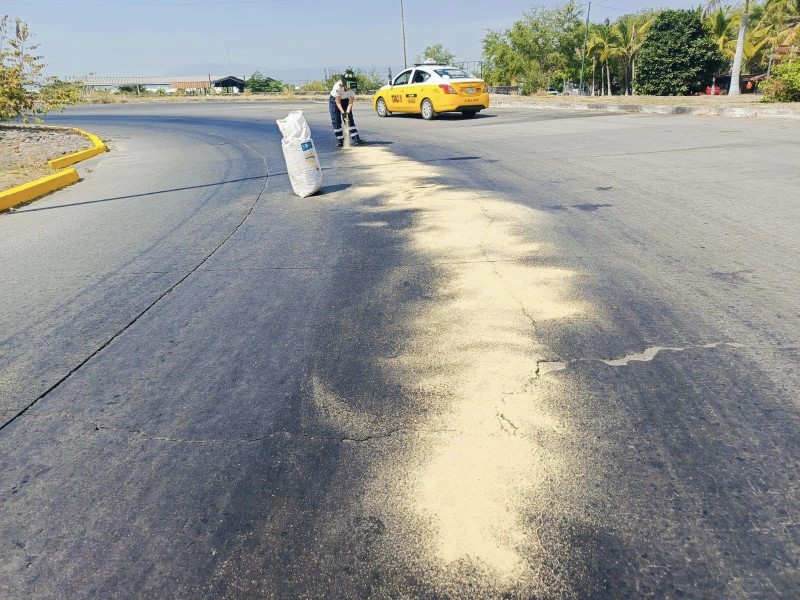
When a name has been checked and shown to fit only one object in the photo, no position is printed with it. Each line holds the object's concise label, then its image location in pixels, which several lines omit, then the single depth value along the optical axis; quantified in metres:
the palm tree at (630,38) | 54.06
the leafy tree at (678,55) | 37.84
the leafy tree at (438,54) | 72.31
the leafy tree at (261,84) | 68.69
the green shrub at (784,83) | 19.56
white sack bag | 7.91
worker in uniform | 12.67
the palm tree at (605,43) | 53.69
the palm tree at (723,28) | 45.52
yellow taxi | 18.48
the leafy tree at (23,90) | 16.16
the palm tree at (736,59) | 30.20
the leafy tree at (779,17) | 35.19
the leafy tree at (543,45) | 49.72
